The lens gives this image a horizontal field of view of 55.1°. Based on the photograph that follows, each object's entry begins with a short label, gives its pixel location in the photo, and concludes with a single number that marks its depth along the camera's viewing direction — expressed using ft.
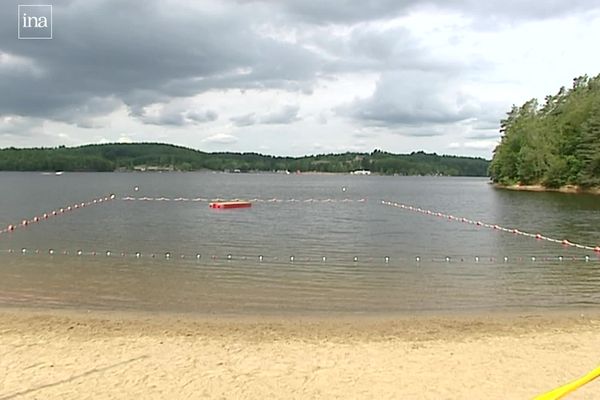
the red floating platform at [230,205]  174.18
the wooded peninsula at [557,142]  251.60
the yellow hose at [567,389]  23.56
